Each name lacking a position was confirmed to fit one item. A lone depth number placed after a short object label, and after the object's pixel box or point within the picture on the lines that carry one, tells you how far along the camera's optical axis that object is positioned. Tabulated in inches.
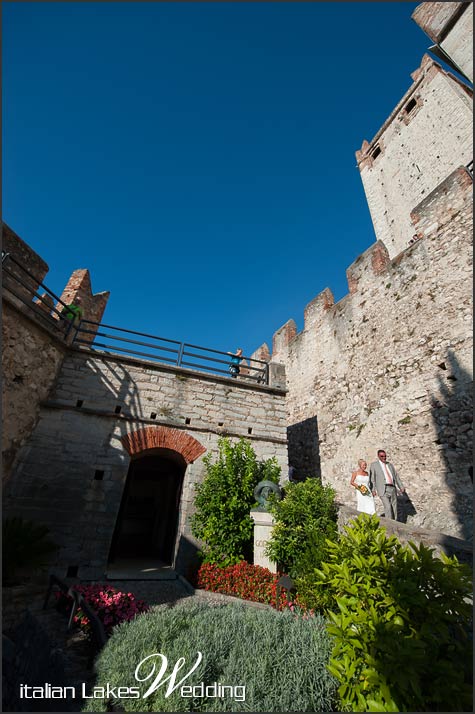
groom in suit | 214.8
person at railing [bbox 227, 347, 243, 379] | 323.0
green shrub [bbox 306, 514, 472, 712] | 77.7
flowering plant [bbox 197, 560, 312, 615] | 187.0
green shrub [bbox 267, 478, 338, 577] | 206.2
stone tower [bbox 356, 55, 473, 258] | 480.7
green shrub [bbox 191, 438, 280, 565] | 238.4
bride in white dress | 212.2
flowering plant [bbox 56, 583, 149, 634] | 144.3
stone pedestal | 224.5
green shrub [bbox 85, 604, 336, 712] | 86.3
